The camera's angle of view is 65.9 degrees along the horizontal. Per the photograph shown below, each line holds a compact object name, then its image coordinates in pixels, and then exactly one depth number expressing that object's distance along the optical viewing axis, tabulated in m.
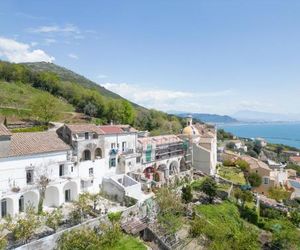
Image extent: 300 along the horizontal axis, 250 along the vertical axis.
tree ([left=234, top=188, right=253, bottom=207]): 36.00
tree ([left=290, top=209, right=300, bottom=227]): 34.12
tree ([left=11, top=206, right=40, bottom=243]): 19.53
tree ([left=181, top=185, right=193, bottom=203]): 32.14
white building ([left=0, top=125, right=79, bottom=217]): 23.66
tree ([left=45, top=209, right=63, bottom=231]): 21.94
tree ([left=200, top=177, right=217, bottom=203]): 33.43
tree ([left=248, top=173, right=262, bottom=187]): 42.33
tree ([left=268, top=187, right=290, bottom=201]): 40.91
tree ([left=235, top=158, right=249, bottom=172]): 47.49
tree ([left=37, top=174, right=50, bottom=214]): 25.20
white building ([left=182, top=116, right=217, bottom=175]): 43.02
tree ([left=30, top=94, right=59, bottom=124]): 49.10
